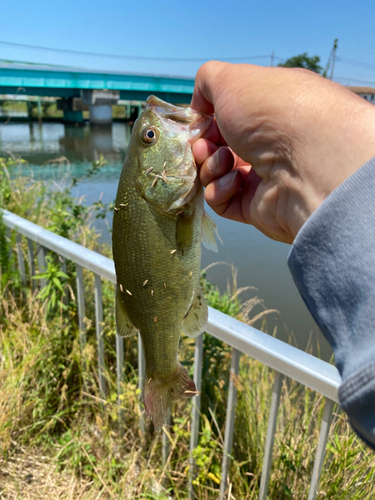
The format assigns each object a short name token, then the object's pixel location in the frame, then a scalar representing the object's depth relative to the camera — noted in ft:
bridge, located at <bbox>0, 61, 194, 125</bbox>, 72.18
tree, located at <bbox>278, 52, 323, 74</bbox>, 128.25
